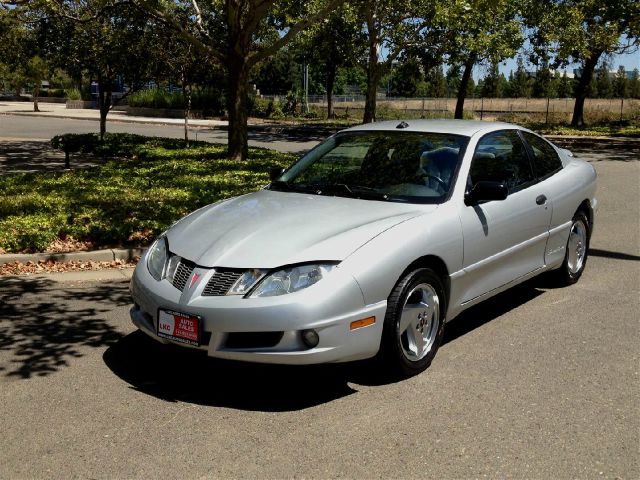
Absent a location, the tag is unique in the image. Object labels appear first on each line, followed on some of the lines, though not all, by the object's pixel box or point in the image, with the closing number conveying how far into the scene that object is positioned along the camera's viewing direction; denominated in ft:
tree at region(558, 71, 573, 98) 255.91
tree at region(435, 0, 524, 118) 87.51
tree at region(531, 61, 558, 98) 248.46
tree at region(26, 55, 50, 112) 136.36
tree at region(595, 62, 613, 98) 247.70
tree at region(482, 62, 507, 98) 251.97
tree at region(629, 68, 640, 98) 244.89
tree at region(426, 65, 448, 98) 278.79
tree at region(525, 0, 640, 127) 85.66
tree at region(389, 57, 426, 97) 99.30
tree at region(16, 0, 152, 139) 61.00
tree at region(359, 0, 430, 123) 84.40
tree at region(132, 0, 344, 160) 49.44
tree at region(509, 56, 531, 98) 261.85
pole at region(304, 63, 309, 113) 158.12
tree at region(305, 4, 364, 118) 83.80
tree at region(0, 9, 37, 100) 59.00
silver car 13.10
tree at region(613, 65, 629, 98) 231.30
